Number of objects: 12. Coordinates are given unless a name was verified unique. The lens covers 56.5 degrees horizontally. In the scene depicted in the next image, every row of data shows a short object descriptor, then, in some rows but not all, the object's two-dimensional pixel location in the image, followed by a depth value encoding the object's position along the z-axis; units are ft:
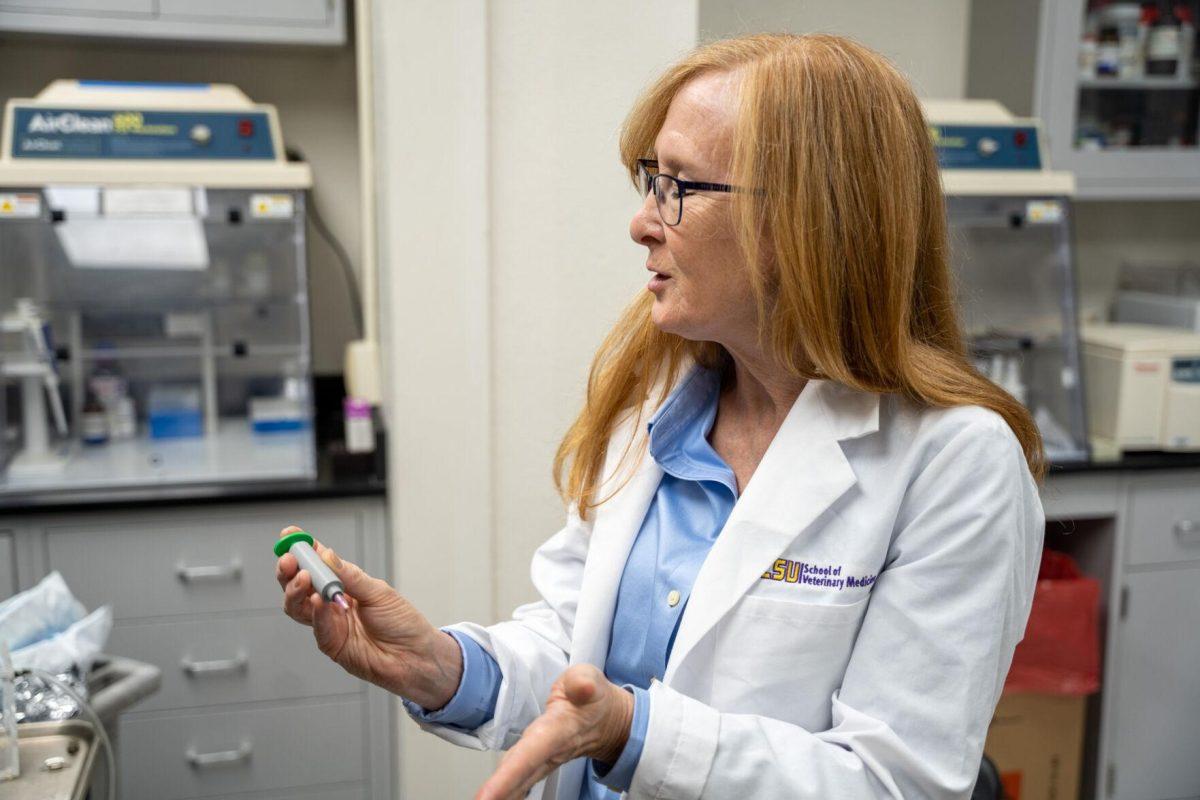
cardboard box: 8.09
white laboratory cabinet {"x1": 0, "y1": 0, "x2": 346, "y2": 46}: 7.94
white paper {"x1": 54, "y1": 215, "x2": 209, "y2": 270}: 7.72
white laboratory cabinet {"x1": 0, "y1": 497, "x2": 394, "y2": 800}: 7.36
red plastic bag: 7.91
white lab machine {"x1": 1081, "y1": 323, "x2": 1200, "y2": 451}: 8.20
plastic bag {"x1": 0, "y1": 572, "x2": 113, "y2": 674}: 4.57
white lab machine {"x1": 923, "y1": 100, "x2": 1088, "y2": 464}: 8.38
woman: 3.12
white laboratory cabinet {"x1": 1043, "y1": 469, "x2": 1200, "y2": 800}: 8.22
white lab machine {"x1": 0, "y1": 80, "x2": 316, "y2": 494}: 7.52
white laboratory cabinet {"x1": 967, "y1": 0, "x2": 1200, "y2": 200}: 8.63
